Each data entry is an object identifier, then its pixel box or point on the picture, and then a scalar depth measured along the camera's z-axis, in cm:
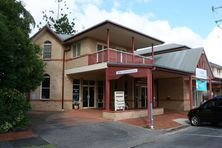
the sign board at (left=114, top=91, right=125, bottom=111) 1177
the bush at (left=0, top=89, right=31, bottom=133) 786
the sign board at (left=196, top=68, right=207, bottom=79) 1535
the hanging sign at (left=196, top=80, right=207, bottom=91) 1533
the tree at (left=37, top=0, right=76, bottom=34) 3180
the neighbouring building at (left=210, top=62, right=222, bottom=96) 1819
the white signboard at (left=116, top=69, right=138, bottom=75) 1062
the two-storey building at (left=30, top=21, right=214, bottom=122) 1253
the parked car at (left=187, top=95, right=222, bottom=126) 960
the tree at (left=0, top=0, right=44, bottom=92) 756
